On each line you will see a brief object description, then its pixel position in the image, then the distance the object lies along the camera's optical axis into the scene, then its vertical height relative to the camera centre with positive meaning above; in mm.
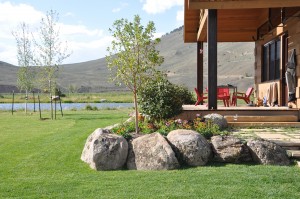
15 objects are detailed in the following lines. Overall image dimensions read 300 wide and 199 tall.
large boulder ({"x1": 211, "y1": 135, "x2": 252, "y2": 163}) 7062 -1041
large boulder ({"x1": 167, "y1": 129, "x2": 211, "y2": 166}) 6984 -992
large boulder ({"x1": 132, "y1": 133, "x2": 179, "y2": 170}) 6805 -1071
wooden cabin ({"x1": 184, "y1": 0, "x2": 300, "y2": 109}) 10352 +1963
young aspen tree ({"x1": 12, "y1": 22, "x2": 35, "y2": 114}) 27405 +1861
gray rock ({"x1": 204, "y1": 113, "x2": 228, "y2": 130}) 9906 -715
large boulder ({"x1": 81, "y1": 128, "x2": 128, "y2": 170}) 7020 -1045
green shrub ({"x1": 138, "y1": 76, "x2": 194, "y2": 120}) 10117 -256
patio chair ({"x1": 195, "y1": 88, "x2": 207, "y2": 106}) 13788 -306
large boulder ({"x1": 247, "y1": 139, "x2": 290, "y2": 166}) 6977 -1084
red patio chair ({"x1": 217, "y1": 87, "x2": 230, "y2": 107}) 13531 -178
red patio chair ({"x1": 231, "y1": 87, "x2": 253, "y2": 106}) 14180 -269
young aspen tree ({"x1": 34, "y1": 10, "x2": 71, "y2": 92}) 22219 +2004
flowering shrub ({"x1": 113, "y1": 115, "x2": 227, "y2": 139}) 8102 -805
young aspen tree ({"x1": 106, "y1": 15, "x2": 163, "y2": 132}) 9289 +830
